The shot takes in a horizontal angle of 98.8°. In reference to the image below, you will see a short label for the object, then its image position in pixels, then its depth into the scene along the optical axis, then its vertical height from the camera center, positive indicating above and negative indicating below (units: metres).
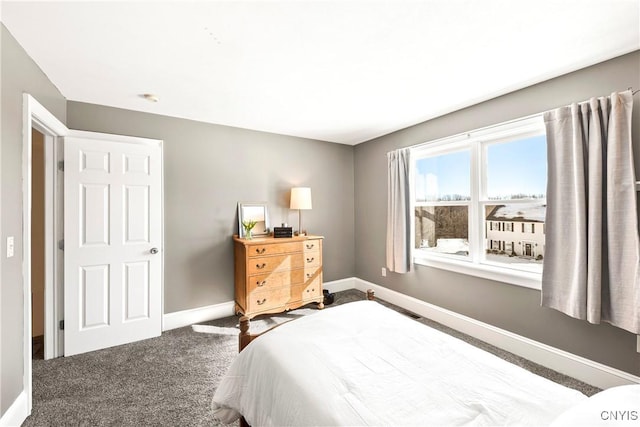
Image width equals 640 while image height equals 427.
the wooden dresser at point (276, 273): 3.23 -0.71
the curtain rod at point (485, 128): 1.94 +0.89
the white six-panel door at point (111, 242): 2.62 -0.24
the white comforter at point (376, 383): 0.99 -0.70
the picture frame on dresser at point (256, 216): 3.63 +0.02
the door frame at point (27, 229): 1.86 -0.07
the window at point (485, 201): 2.54 +0.15
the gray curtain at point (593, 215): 1.88 -0.01
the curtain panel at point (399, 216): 3.57 +0.00
